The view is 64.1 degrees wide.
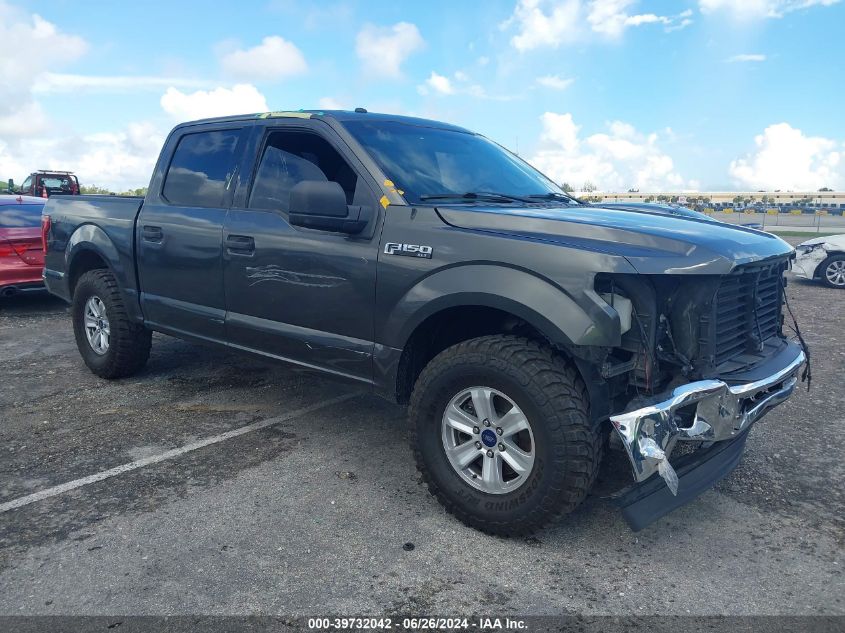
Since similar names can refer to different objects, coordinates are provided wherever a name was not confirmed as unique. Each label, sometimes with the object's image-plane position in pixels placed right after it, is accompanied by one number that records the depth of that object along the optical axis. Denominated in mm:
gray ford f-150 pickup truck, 2867
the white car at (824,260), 11305
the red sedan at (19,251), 8188
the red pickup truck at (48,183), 22500
